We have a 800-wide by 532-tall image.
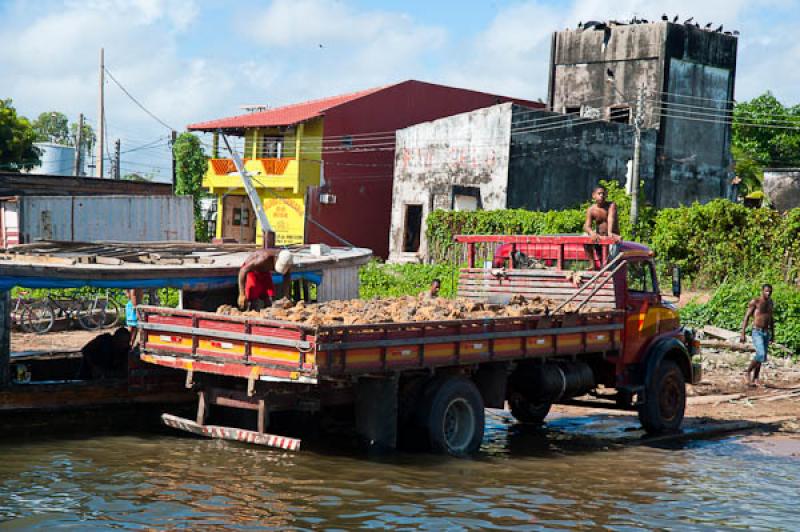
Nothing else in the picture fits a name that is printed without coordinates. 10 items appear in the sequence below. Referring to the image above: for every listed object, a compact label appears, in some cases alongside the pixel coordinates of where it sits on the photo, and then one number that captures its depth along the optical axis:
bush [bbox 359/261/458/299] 31.19
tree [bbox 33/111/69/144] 96.15
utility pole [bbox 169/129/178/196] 46.06
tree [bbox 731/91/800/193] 53.34
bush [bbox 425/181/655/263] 29.64
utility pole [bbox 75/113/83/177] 46.72
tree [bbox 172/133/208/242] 46.03
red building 40.59
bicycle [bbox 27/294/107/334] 23.97
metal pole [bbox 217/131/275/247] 38.83
